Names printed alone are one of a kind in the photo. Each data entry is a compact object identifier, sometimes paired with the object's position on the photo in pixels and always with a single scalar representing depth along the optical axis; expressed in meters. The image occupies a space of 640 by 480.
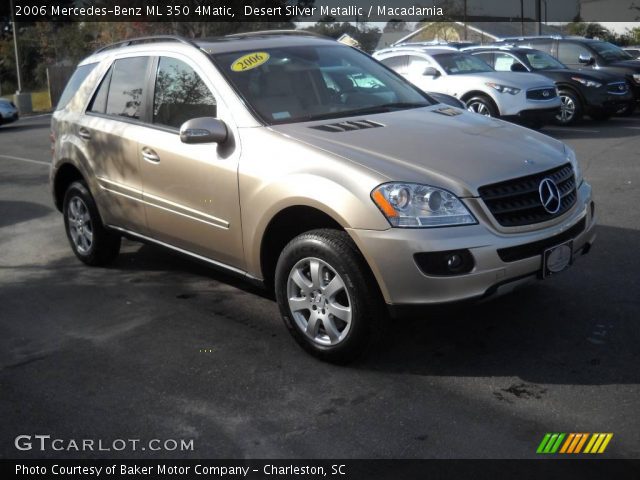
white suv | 14.08
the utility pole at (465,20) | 35.30
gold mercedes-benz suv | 4.20
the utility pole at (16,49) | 31.72
